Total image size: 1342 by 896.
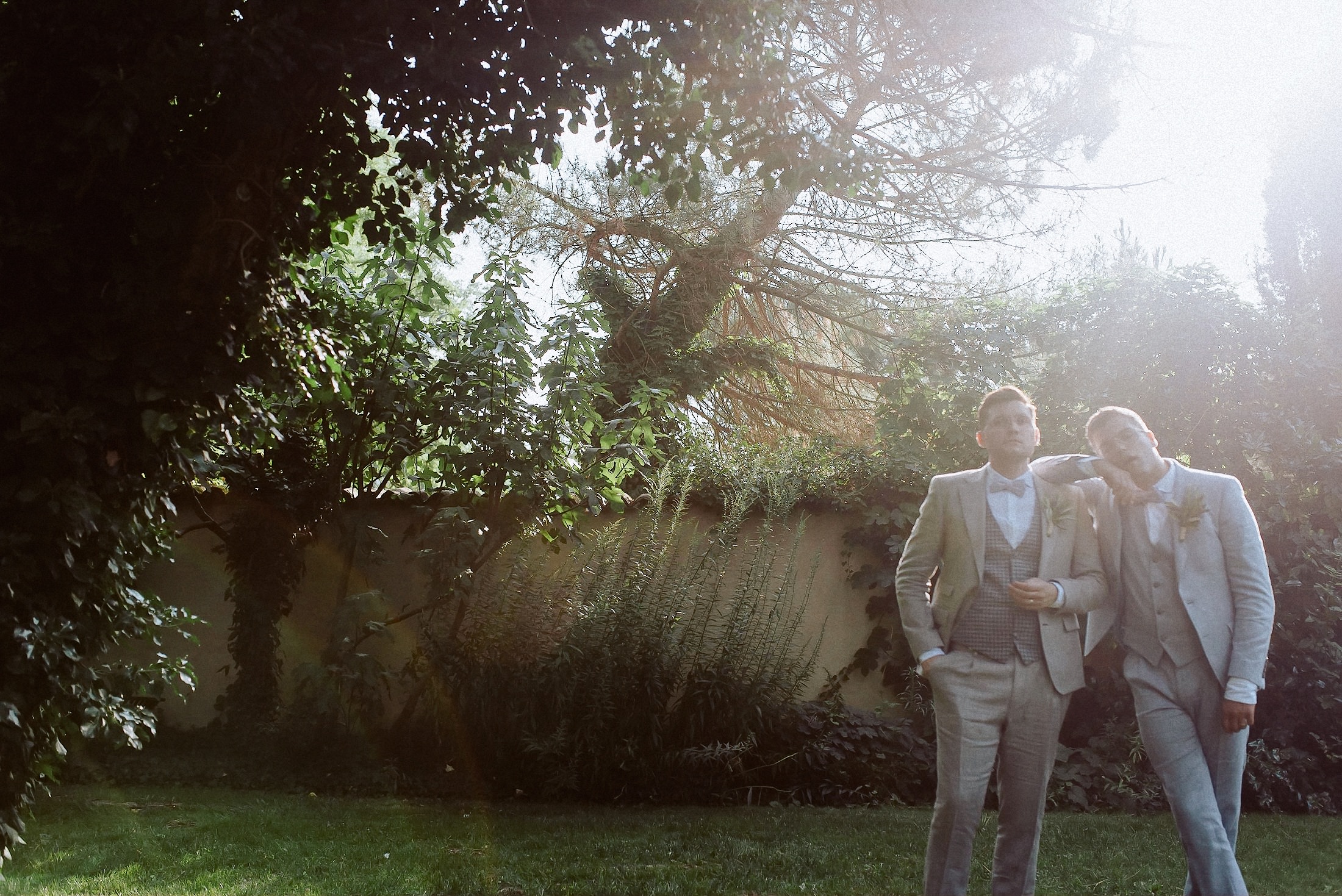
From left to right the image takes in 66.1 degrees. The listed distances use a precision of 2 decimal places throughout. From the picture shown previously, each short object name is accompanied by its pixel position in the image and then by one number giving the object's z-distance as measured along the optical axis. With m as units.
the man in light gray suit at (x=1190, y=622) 3.07
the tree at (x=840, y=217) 8.00
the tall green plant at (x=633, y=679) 6.10
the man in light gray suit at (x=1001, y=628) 3.27
